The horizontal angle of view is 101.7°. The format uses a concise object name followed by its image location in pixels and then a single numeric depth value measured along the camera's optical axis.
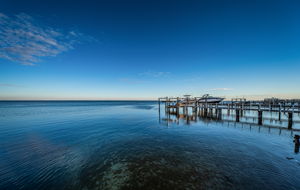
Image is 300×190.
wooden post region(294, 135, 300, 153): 8.78
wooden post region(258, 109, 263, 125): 17.22
